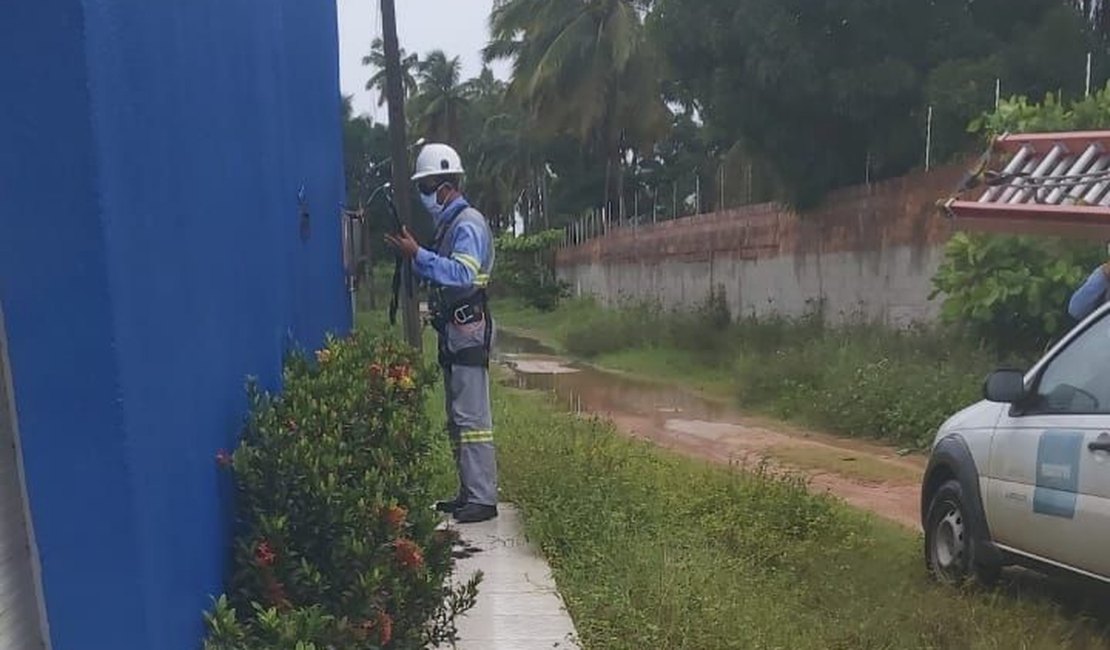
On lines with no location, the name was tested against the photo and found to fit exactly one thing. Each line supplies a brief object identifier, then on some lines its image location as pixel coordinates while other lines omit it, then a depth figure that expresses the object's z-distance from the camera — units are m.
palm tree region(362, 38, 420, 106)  54.12
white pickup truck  4.03
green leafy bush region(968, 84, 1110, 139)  9.22
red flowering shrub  2.62
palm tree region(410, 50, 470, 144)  51.19
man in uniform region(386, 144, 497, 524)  5.11
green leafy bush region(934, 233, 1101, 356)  9.62
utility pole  9.54
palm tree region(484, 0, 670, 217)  29.84
